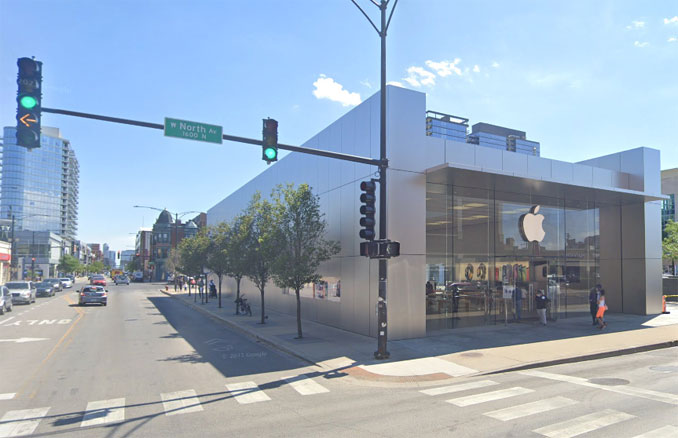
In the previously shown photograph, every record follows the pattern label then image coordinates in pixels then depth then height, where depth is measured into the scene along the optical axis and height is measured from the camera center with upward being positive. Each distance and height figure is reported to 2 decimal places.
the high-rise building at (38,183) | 163.38 +22.17
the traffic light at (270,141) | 11.16 +2.53
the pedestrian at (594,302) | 19.78 -2.69
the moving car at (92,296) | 31.77 -3.98
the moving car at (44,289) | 42.72 -4.74
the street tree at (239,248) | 21.92 -0.35
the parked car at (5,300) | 25.19 -3.54
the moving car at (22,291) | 32.38 -3.82
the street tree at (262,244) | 17.55 -0.15
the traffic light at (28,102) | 8.41 +2.65
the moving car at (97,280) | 61.48 -6.07
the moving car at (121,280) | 78.10 -7.05
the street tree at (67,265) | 116.69 -6.47
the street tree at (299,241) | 16.39 +0.01
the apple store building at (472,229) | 16.30 +0.59
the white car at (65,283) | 60.81 -5.96
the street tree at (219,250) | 27.71 -0.59
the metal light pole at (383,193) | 12.64 +1.39
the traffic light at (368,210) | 12.59 +0.90
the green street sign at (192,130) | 10.04 +2.58
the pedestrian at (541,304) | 19.66 -2.75
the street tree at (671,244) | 40.22 -0.13
